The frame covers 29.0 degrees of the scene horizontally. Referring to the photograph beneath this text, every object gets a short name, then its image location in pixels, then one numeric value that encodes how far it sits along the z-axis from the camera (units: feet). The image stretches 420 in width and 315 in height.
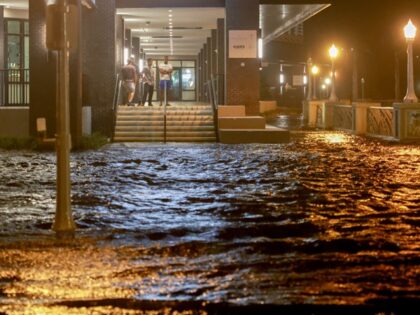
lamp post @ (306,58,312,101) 144.97
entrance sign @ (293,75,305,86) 237.45
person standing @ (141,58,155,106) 106.22
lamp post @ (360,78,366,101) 230.89
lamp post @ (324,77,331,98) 249.53
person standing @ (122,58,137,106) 100.22
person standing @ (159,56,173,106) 107.34
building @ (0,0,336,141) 80.28
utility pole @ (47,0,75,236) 31.99
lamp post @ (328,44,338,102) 121.90
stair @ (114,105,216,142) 91.25
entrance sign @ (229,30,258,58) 101.55
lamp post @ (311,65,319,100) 157.77
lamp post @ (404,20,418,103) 85.15
